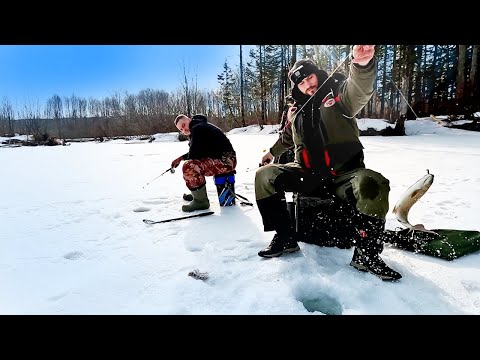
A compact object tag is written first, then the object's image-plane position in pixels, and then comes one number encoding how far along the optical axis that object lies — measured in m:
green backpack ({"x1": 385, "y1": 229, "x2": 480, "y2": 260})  1.89
